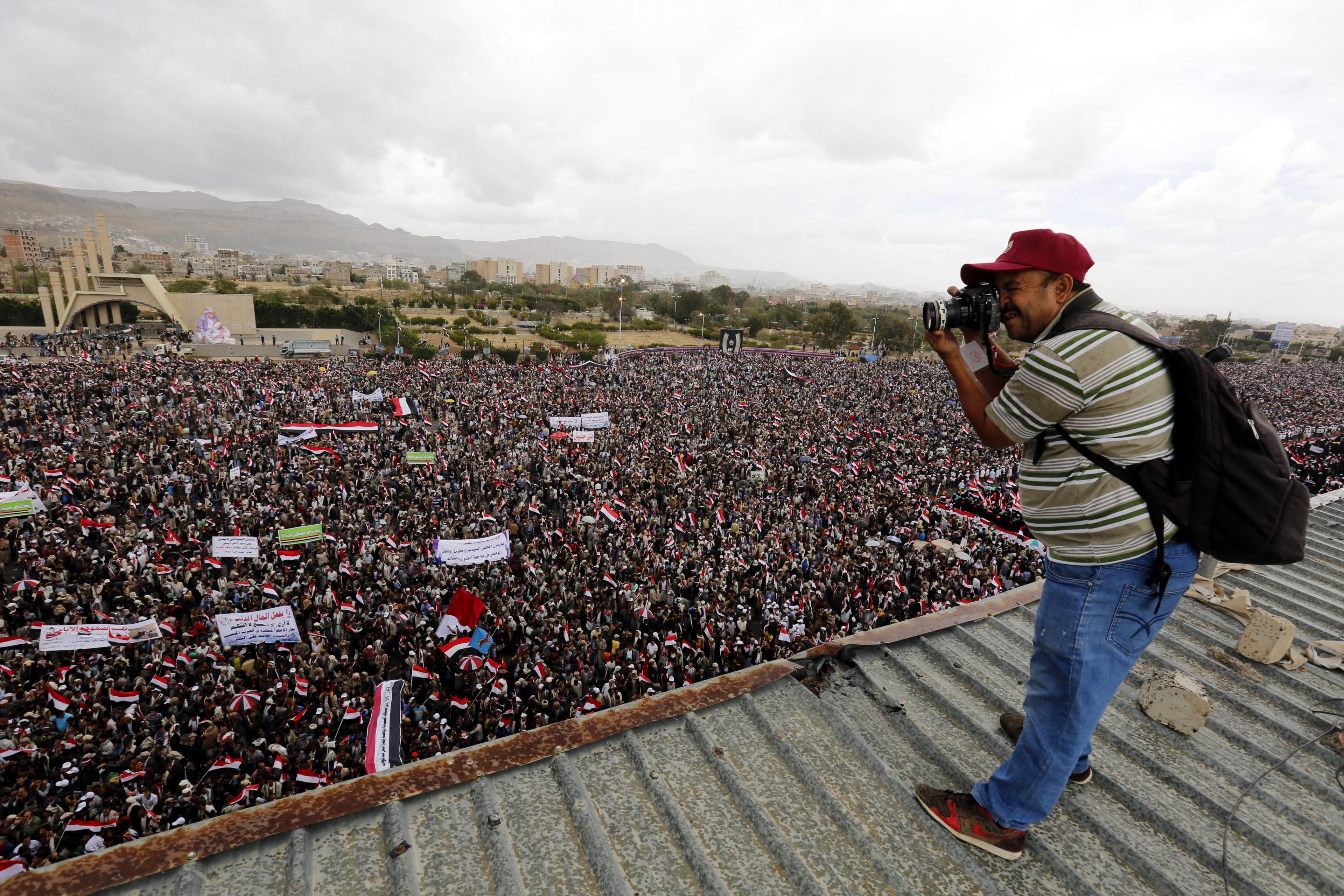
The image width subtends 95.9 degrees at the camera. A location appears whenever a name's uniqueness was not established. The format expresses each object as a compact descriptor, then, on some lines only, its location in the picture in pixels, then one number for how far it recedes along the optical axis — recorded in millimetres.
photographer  1946
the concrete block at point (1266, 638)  3777
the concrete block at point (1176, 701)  3037
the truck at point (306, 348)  45750
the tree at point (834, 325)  61250
